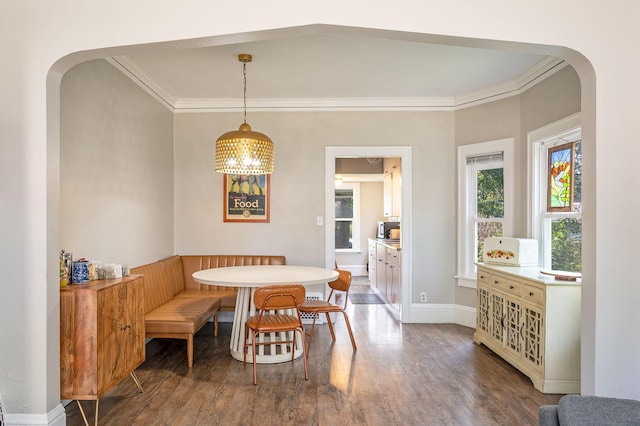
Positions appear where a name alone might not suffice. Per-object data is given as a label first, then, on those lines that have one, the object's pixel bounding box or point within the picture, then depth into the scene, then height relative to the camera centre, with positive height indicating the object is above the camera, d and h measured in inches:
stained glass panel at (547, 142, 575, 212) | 134.0 +11.2
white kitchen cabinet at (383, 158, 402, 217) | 266.6 +16.7
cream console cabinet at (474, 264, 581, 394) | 113.2 -34.1
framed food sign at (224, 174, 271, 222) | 191.9 +5.4
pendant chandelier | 130.4 +18.9
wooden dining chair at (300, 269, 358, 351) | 144.8 -34.3
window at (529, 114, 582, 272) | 132.8 +0.8
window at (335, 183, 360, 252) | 343.6 -5.2
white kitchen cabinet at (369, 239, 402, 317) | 201.9 -34.7
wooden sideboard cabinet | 88.9 -28.5
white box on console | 142.3 -14.3
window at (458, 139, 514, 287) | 168.4 +5.8
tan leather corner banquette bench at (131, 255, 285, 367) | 131.0 -34.5
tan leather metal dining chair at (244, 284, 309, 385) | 121.4 -28.7
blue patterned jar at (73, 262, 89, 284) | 95.6 -14.6
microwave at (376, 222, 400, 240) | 286.5 -11.7
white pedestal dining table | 131.0 -22.7
